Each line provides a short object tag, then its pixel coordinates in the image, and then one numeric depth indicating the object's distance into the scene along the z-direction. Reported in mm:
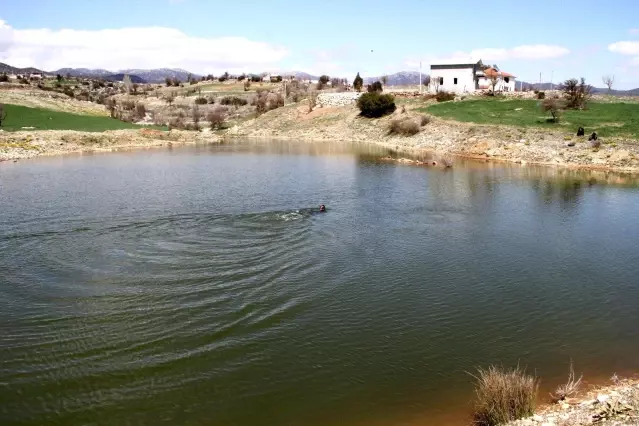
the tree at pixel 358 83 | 107562
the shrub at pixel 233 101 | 117375
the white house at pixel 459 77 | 88238
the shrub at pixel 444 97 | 81875
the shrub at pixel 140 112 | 99125
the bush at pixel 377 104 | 81312
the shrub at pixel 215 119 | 94375
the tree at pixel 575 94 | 69000
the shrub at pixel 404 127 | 70688
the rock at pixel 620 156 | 49531
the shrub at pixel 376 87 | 96419
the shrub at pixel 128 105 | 107062
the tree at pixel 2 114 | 68500
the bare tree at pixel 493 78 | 84025
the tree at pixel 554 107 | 61219
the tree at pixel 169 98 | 127569
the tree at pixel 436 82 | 90062
